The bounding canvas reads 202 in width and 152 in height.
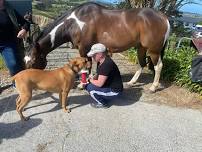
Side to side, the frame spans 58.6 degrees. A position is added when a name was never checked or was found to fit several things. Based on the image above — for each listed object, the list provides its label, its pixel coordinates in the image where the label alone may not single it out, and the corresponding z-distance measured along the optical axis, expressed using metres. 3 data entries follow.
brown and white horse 3.44
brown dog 2.70
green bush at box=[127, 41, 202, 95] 3.72
